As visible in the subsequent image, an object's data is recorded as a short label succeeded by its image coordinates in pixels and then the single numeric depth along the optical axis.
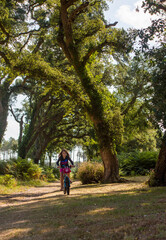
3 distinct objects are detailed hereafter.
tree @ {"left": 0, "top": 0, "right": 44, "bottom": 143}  14.12
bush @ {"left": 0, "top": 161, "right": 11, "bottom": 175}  18.87
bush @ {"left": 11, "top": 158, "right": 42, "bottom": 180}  18.61
